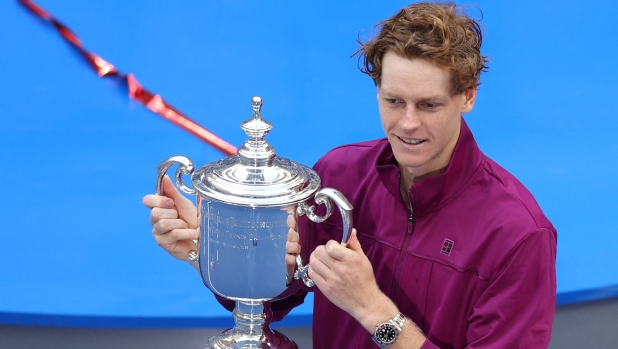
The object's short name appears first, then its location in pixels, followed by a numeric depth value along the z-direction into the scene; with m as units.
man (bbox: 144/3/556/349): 3.53
